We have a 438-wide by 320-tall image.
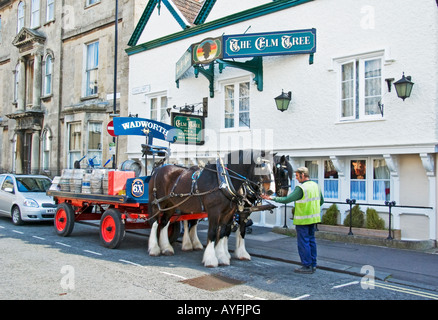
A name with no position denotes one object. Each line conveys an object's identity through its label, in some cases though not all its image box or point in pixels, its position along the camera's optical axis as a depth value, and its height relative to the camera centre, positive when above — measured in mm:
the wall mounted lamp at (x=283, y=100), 11411 +1982
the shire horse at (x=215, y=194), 7426 -471
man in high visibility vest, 7023 -826
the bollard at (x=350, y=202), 9883 -754
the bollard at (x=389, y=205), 9289 -781
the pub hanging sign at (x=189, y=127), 12715 +1389
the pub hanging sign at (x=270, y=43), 11188 +3597
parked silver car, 12539 -956
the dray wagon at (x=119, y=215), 8867 -1016
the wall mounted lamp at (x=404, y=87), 9172 +1933
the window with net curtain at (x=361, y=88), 10180 +2137
